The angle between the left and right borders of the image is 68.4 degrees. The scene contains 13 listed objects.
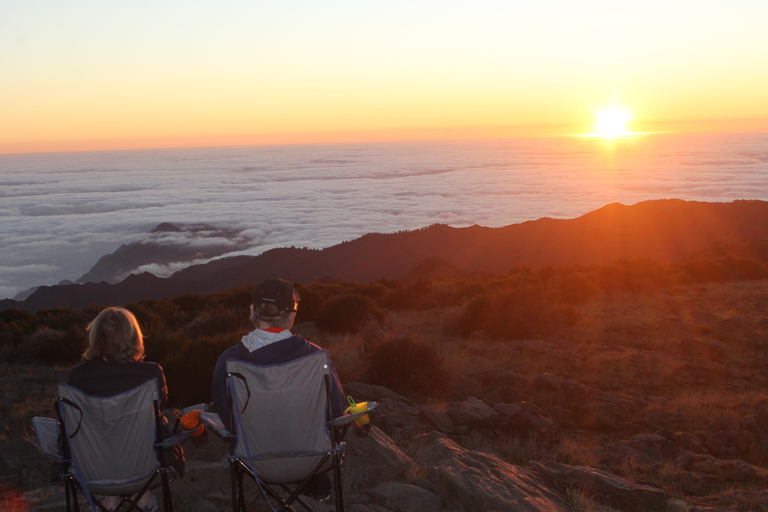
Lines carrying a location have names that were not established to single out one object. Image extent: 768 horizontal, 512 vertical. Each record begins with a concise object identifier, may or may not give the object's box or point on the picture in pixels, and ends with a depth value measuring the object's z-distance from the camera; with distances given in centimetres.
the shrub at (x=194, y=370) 650
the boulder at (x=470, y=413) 555
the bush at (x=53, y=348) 959
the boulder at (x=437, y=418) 538
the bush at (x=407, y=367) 721
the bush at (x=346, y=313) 1168
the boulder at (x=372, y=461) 352
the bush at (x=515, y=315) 1055
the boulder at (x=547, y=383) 724
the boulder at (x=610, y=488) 350
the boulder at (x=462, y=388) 700
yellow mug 258
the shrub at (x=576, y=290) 1410
